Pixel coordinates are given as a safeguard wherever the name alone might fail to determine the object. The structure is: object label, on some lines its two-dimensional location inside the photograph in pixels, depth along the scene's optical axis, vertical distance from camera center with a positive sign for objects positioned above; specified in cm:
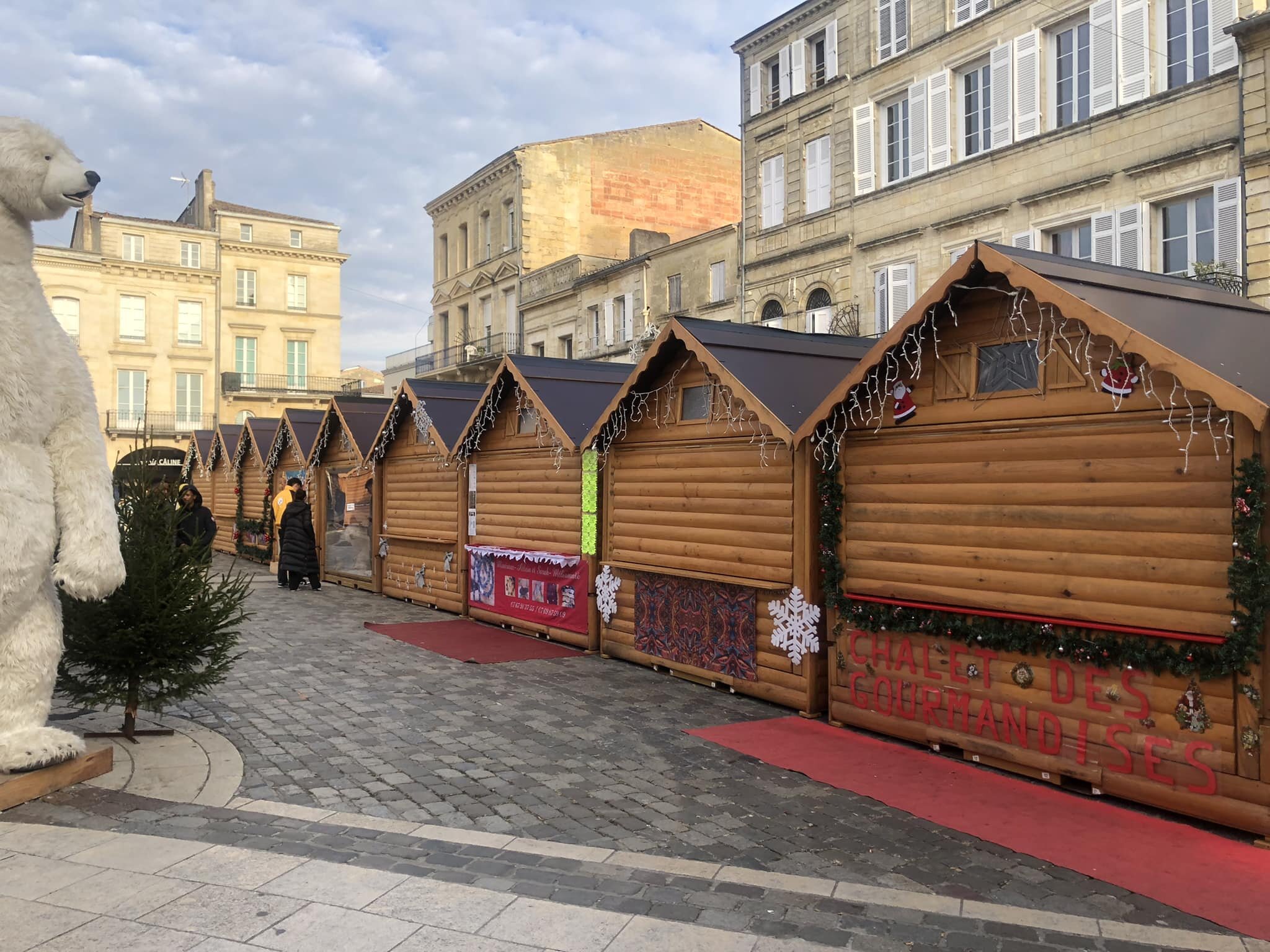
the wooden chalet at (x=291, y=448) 1997 +96
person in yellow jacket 1786 -14
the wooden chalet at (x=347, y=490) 1736 +6
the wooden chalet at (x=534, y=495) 1154 -3
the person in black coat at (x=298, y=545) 1761 -92
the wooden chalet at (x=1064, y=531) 531 -25
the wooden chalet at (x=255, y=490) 2261 +8
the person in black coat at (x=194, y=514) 1179 -26
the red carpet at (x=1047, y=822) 457 -186
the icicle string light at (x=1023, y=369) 545 +81
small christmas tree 652 -90
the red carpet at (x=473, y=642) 1092 -180
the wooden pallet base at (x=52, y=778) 525 -160
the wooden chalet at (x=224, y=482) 2556 +32
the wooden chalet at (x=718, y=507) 826 -14
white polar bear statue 534 +10
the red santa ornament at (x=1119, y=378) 571 +66
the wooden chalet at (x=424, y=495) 1447 -3
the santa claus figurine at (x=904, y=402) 718 +66
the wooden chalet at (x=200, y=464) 2798 +89
